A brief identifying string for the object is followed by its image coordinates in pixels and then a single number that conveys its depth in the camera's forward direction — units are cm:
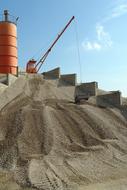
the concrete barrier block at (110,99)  1290
